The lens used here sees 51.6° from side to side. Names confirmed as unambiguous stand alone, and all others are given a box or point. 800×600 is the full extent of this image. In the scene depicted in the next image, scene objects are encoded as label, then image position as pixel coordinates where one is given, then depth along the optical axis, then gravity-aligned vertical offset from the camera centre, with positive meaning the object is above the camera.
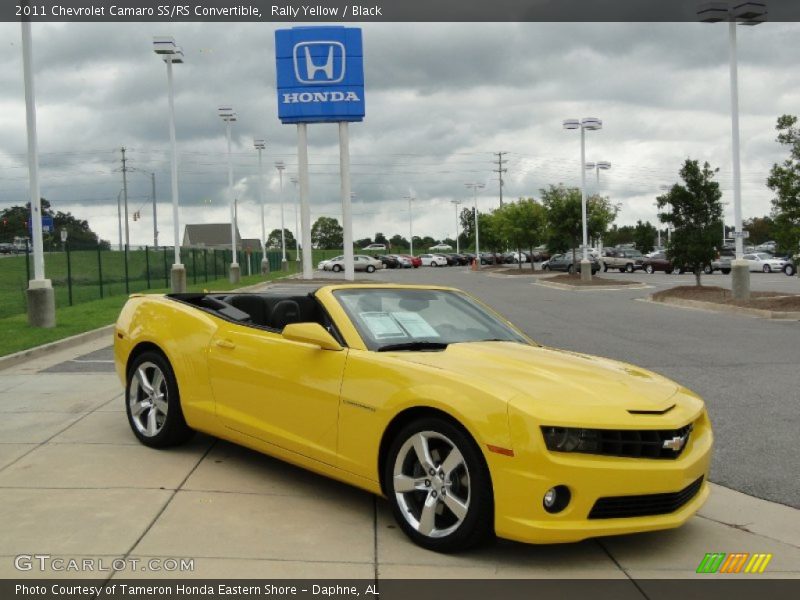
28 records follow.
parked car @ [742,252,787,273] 49.84 -0.83
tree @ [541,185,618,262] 44.97 +2.08
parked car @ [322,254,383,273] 70.44 -0.24
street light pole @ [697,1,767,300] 23.03 +5.13
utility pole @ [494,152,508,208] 99.62 +10.85
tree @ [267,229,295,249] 169.12 +5.18
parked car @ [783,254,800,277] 47.06 -1.20
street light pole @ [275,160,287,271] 70.25 +8.20
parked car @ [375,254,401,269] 86.31 -0.14
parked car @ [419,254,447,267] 92.19 -0.20
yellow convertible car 4.01 -0.86
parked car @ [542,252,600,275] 58.86 -0.60
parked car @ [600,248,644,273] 58.25 -0.51
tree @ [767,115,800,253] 21.39 +1.48
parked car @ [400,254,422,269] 86.68 -0.21
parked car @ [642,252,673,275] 52.65 -0.79
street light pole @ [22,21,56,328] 16.38 +0.57
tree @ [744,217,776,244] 123.06 +2.87
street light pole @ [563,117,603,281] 39.84 +5.60
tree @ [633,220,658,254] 82.31 +1.53
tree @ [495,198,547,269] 55.06 +2.15
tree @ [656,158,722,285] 27.97 +1.24
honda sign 35.75 +8.28
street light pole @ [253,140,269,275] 56.12 +1.29
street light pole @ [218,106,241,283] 42.12 +0.36
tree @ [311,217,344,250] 172.38 +5.83
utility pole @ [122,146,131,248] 89.41 +9.69
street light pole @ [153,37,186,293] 29.14 +4.16
